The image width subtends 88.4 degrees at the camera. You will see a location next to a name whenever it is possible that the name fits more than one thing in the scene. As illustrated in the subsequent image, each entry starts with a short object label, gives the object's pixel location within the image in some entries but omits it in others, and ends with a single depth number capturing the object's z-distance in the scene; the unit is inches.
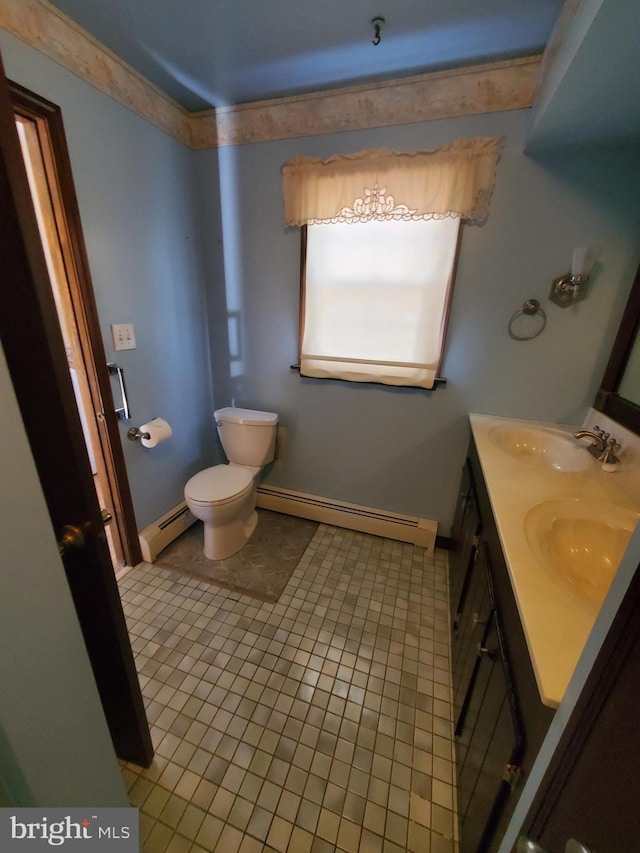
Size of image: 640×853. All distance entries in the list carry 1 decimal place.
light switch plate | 63.3
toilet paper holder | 69.4
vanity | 22.9
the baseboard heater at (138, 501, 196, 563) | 75.1
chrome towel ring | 62.6
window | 61.1
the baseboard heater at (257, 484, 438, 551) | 82.8
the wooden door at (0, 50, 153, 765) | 21.6
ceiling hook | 47.0
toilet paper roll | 70.7
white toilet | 72.0
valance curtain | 59.4
